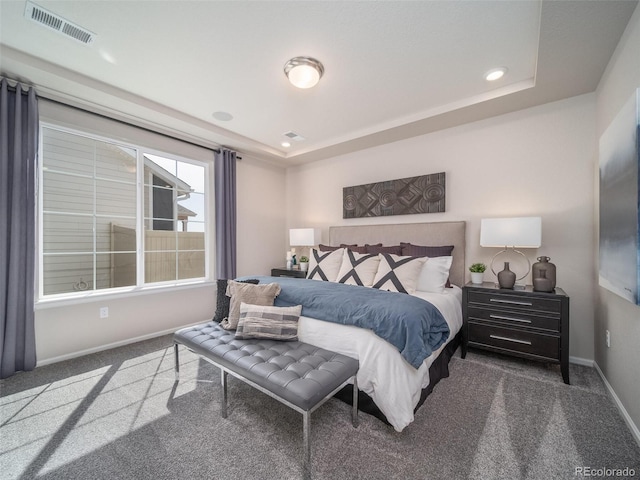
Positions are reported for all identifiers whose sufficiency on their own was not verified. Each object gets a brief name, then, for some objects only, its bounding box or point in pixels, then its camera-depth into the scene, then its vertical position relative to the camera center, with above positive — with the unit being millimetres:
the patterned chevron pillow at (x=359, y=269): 2906 -331
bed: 1624 -831
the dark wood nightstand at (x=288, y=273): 4088 -520
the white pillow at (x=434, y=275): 2693 -364
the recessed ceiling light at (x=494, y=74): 2309 +1458
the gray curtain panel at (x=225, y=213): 3816 +393
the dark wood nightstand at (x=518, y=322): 2254 -751
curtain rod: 2642 +1337
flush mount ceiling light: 2162 +1392
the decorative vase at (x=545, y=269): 2424 -274
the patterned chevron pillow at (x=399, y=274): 2625 -346
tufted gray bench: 1374 -765
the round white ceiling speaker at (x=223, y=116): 3080 +1452
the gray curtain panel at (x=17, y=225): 2250 +127
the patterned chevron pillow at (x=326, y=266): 3212 -322
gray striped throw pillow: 2016 -635
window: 2705 +285
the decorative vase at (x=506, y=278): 2562 -369
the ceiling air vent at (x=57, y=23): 1729 +1474
